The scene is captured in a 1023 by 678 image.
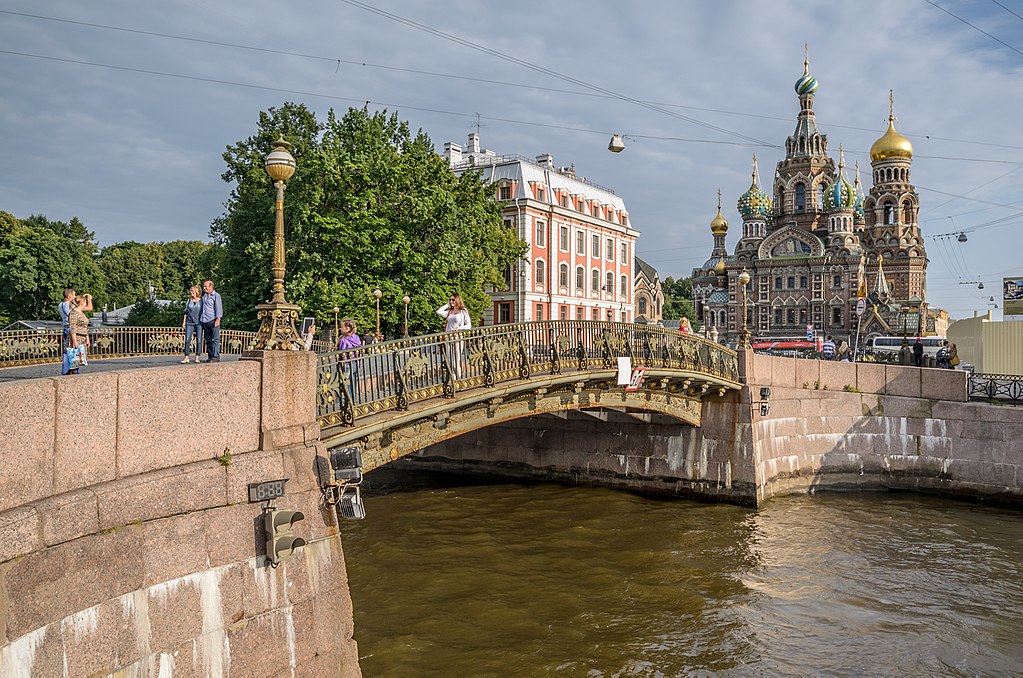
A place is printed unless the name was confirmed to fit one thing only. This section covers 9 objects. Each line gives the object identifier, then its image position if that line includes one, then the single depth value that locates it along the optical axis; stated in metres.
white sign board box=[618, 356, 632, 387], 14.07
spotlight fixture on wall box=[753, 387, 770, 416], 17.80
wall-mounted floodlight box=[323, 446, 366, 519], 7.40
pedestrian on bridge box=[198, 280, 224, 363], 11.34
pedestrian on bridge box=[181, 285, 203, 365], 11.83
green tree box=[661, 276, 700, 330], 117.31
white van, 41.96
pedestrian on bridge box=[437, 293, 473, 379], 10.75
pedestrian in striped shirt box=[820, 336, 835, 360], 43.57
